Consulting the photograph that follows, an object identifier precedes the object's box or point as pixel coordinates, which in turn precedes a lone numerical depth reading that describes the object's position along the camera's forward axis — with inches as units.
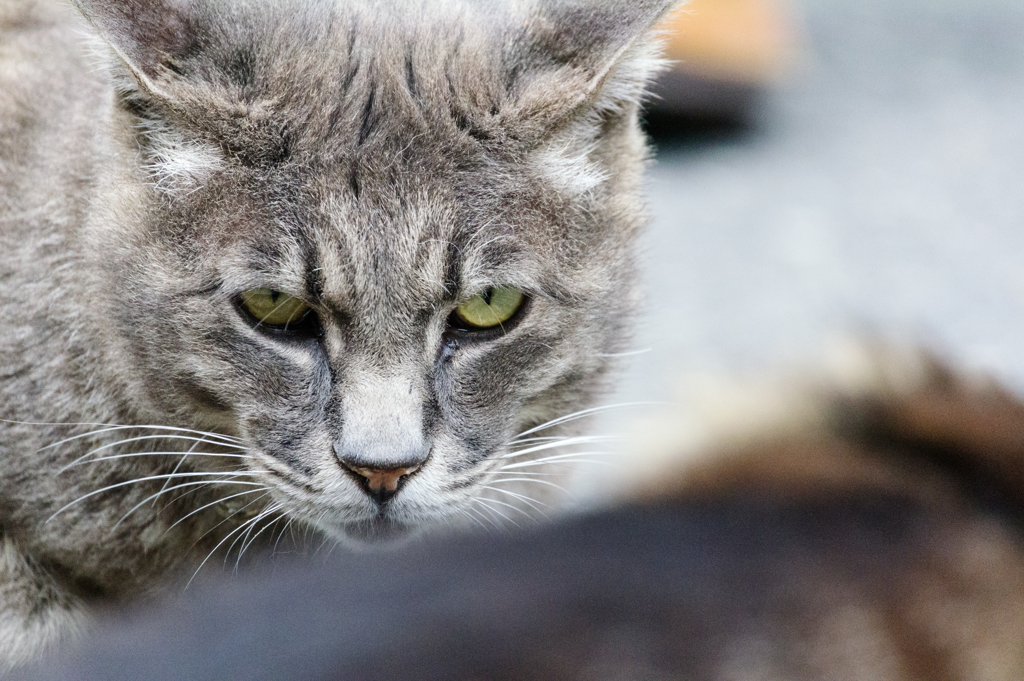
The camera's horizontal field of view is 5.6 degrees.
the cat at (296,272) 76.6
